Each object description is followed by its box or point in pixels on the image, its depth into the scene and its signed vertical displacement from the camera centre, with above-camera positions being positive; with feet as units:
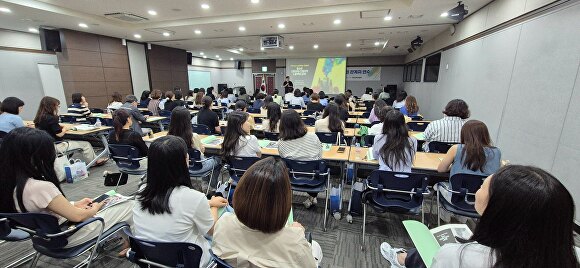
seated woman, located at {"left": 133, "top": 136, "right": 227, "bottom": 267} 4.52 -2.14
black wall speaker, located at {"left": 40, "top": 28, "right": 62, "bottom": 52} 24.36 +4.61
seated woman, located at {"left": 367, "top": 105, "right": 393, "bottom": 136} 12.51 -2.07
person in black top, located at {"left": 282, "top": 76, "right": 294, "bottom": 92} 44.68 +0.39
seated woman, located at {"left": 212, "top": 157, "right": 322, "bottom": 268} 3.37 -2.01
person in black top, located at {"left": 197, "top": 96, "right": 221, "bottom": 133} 14.94 -1.88
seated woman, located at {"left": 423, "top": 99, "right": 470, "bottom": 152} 10.08 -1.52
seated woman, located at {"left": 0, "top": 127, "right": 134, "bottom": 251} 4.99 -1.90
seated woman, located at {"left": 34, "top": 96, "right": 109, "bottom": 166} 12.57 -1.74
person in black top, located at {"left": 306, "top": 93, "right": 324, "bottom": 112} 21.07 -1.50
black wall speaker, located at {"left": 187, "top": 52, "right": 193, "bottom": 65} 42.72 +5.04
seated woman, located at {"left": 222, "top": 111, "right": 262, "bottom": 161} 9.47 -2.04
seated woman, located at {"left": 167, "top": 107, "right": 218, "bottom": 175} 9.61 -1.57
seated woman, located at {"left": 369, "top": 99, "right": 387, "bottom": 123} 15.63 -1.44
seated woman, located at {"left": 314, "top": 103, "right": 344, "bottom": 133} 13.44 -1.87
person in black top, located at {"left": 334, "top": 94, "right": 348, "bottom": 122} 17.90 -1.29
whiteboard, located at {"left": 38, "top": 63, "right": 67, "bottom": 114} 29.19 +0.48
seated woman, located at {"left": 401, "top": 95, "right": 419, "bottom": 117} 17.84 -1.38
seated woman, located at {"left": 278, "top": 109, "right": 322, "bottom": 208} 8.92 -1.89
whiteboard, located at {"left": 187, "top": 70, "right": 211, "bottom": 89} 53.42 +1.78
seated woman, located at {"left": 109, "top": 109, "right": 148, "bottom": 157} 9.80 -1.91
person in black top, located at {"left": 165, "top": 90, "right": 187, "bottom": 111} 21.67 -1.53
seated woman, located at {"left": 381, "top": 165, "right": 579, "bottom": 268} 2.48 -1.39
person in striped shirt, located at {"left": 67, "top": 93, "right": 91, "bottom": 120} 17.80 -1.66
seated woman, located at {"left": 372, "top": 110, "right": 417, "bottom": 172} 7.93 -1.86
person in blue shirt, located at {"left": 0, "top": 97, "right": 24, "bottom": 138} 11.84 -1.41
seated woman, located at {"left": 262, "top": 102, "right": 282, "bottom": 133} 13.26 -1.55
